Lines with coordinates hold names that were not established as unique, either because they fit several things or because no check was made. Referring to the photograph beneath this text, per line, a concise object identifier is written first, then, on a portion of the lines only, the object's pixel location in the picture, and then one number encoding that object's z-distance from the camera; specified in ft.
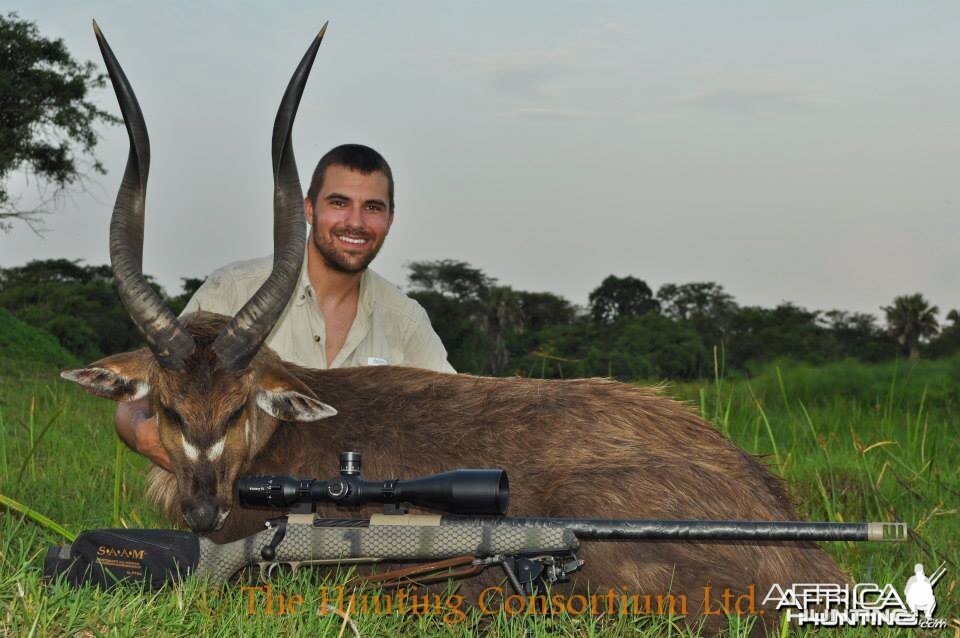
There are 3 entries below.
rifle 13.53
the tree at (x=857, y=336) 142.61
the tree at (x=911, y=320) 125.18
